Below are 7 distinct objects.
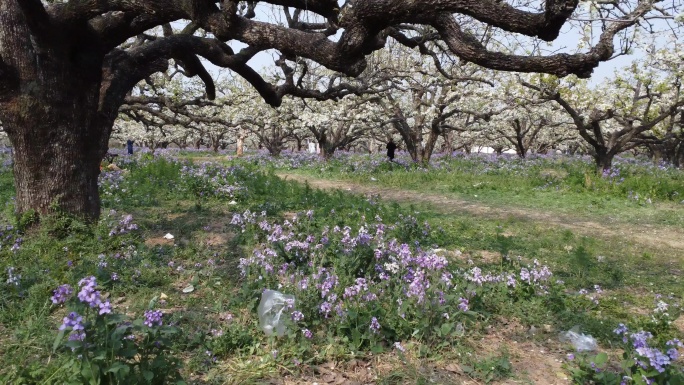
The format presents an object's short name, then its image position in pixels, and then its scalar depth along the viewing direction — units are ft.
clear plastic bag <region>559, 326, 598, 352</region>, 12.88
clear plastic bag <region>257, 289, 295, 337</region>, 12.57
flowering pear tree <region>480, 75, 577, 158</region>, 61.67
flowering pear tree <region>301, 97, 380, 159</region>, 74.79
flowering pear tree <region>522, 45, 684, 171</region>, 51.70
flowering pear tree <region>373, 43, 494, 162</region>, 60.47
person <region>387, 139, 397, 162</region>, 70.92
